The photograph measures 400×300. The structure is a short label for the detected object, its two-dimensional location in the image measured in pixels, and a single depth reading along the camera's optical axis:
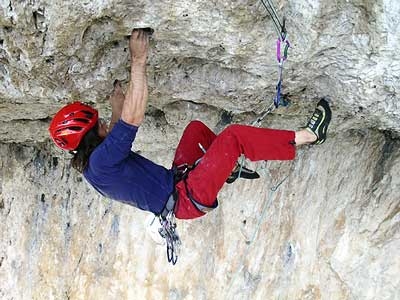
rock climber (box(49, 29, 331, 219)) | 3.92
